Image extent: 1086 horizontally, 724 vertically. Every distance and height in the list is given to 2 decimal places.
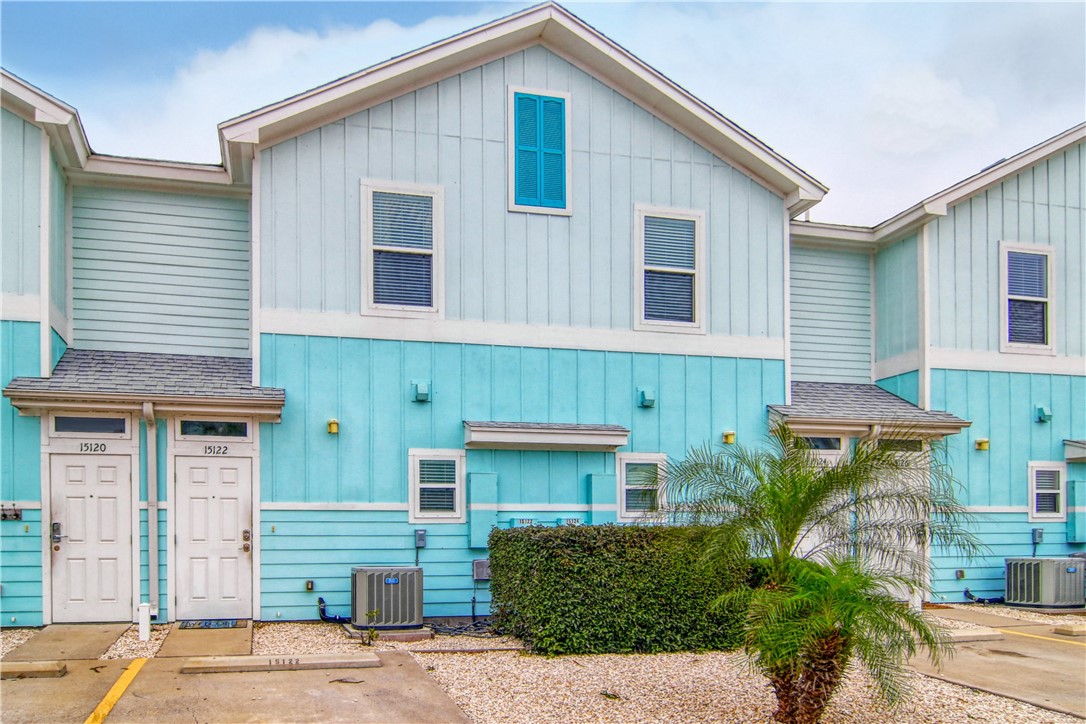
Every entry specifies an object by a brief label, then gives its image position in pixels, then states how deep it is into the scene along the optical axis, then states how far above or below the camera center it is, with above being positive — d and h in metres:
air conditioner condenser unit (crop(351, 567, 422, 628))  9.95 -2.61
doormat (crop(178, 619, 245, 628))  10.02 -2.94
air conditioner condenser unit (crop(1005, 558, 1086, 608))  12.65 -3.11
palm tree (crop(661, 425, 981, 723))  6.39 -1.55
